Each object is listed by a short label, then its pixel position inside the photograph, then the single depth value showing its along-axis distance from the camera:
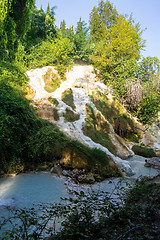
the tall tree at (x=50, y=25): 22.17
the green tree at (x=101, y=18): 28.22
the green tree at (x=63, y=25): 39.84
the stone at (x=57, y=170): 5.43
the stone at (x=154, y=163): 8.19
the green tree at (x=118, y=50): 18.86
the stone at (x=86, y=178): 5.42
